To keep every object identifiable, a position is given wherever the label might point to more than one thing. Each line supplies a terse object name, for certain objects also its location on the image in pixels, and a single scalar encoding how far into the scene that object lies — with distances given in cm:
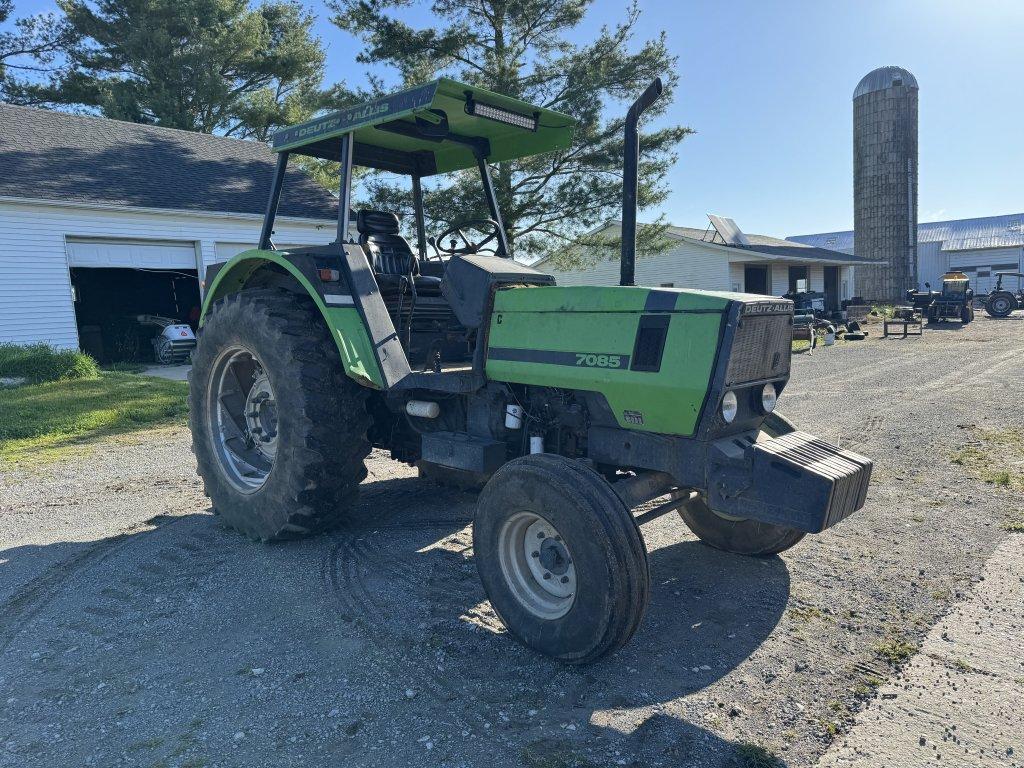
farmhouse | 2780
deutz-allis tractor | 298
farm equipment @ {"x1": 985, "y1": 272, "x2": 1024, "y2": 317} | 2914
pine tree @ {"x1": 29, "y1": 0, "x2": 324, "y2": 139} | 2231
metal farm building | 4769
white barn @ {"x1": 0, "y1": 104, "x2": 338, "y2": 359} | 1411
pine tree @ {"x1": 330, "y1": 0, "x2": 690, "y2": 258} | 1586
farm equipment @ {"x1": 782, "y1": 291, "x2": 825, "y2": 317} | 2220
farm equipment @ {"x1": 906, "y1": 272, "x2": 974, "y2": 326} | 2595
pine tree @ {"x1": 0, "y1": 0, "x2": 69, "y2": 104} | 2325
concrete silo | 3547
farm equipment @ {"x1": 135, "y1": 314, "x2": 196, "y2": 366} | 1653
